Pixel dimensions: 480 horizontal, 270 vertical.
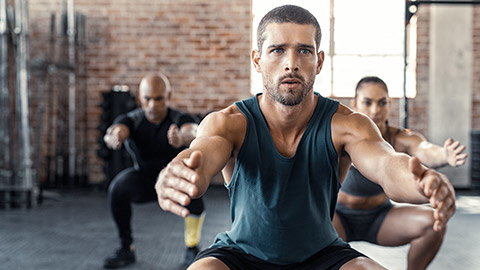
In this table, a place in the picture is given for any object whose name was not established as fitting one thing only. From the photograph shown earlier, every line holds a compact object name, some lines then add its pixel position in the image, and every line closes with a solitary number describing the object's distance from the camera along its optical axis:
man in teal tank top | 1.31
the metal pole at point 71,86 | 5.26
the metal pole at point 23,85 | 4.41
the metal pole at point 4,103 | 4.42
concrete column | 5.40
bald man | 2.70
